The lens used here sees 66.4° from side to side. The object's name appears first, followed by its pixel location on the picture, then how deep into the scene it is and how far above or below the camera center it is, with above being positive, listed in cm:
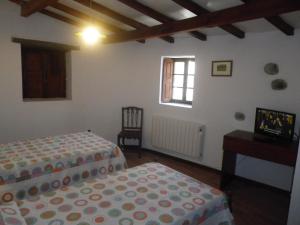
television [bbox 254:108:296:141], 266 -40
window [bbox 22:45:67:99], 364 +12
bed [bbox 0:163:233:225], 138 -80
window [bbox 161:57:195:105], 400 +11
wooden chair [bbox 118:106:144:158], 430 -71
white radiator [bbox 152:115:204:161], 368 -85
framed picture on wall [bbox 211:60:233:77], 331 +29
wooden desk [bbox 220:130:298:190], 252 -71
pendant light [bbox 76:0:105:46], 227 +49
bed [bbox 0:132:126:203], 209 -83
